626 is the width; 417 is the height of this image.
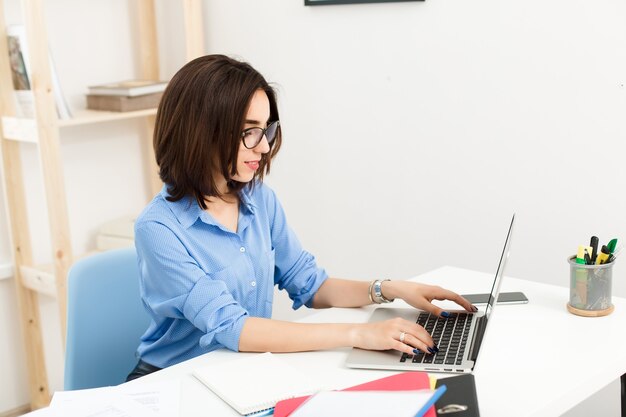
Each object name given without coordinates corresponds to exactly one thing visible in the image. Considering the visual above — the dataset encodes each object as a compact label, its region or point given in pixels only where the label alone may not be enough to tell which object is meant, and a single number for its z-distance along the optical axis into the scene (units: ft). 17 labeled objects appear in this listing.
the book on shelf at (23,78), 9.21
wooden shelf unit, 8.83
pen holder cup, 5.72
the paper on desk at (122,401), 4.54
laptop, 4.93
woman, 5.42
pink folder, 4.39
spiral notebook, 4.59
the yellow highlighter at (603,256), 5.78
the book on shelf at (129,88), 9.84
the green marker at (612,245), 5.84
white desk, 4.63
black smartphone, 6.07
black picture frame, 8.66
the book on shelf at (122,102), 9.82
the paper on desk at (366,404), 3.89
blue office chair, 6.26
